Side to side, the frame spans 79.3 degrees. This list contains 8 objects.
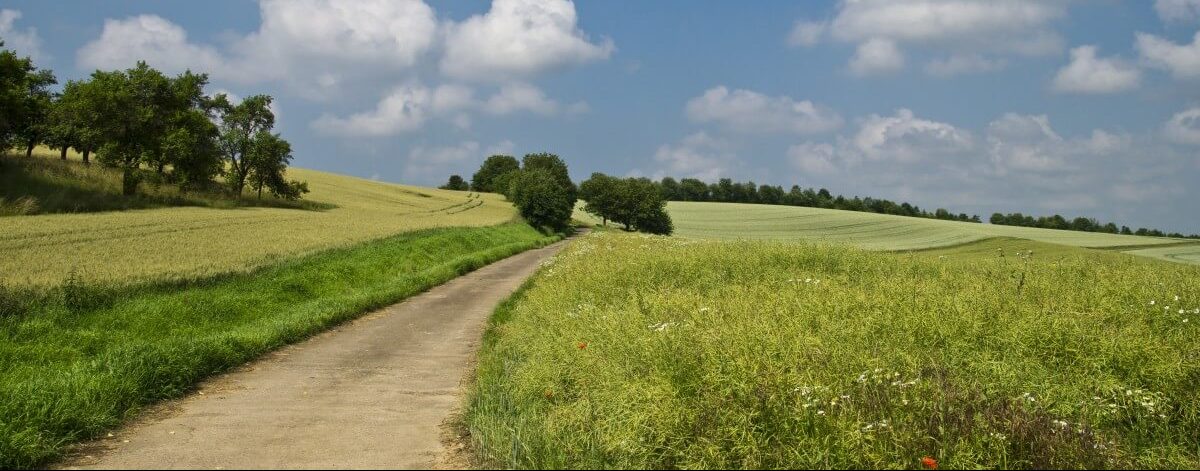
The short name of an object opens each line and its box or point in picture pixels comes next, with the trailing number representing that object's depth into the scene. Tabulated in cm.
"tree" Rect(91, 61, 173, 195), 4638
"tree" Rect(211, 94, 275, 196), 6031
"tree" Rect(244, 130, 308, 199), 6141
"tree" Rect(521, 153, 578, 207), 12188
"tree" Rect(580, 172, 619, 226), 10162
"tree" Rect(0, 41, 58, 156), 3776
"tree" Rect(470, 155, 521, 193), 15538
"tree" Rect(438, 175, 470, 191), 17350
